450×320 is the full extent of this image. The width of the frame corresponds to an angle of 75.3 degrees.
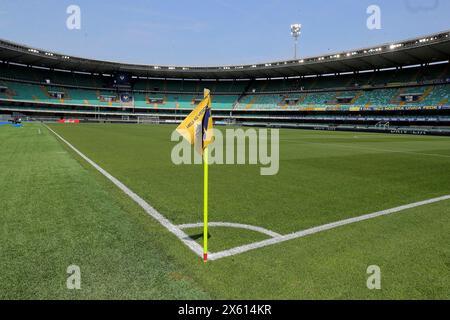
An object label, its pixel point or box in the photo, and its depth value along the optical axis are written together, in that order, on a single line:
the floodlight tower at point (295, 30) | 70.85
